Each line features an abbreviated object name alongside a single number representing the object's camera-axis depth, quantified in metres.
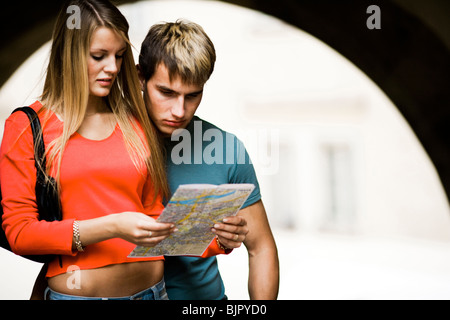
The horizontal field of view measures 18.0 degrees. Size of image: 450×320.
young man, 3.16
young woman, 2.99
